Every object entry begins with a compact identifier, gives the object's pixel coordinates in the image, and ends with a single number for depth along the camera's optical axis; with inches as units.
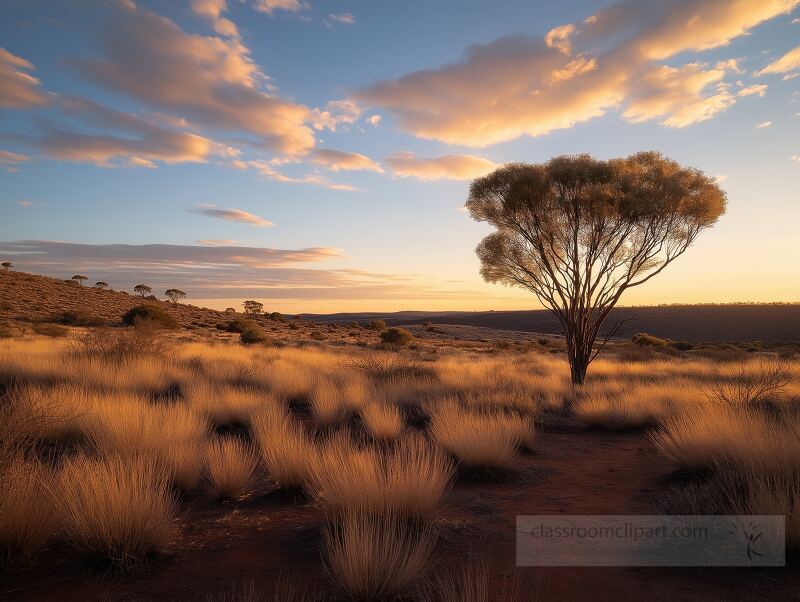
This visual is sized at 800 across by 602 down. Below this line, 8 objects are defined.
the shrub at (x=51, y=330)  989.3
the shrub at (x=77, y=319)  1383.2
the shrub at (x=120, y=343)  553.8
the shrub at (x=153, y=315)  1332.4
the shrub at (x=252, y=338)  1155.3
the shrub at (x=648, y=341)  1675.4
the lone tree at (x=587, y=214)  584.1
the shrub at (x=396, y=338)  1481.3
